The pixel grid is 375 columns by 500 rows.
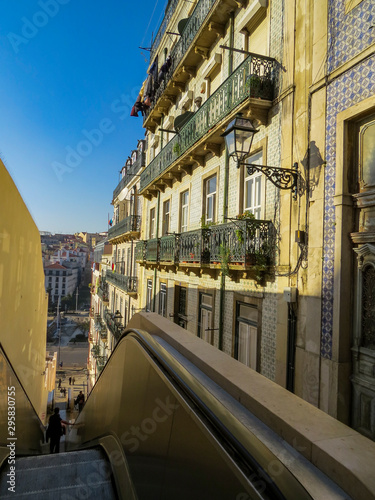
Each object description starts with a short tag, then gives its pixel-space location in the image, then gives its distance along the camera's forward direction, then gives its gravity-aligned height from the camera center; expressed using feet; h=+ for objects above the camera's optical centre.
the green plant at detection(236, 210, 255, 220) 23.43 +3.24
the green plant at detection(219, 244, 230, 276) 23.54 +0.25
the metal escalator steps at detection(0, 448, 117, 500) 10.32 -7.59
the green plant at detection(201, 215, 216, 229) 29.14 +3.38
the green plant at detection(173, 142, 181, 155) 35.47 +11.88
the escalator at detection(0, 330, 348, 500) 4.67 -3.76
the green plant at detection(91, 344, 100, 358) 91.71 -26.42
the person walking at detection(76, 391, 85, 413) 62.23 -26.86
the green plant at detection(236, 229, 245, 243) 22.02 +1.74
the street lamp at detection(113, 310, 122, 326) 64.48 -11.73
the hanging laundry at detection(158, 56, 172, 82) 42.28 +24.69
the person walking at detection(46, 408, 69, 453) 28.58 -15.09
